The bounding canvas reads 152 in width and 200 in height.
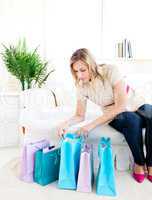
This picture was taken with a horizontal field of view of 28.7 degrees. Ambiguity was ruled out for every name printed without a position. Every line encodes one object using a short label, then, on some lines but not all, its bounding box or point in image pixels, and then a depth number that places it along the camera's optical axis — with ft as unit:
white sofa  7.80
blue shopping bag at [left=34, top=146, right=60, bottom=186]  7.12
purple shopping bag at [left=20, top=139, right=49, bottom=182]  7.33
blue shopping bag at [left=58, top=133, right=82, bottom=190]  6.86
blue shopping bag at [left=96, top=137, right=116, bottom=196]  6.66
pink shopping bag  6.74
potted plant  10.35
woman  7.30
